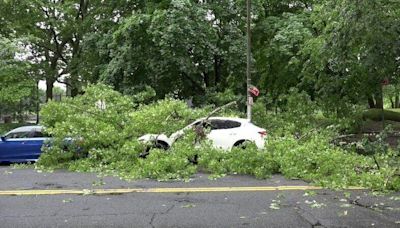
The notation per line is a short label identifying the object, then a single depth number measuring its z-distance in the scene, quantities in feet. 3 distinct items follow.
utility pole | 54.39
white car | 45.34
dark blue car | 48.03
